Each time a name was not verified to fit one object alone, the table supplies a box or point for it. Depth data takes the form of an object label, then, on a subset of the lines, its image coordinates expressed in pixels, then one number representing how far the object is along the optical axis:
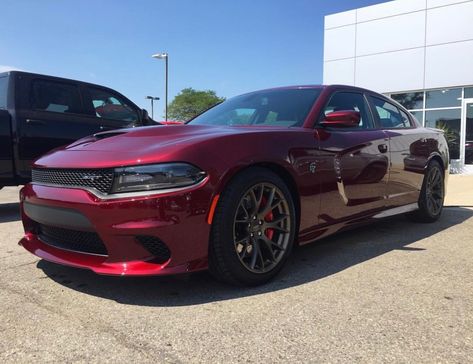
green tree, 53.47
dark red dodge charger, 2.59
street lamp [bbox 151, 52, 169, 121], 22.36
